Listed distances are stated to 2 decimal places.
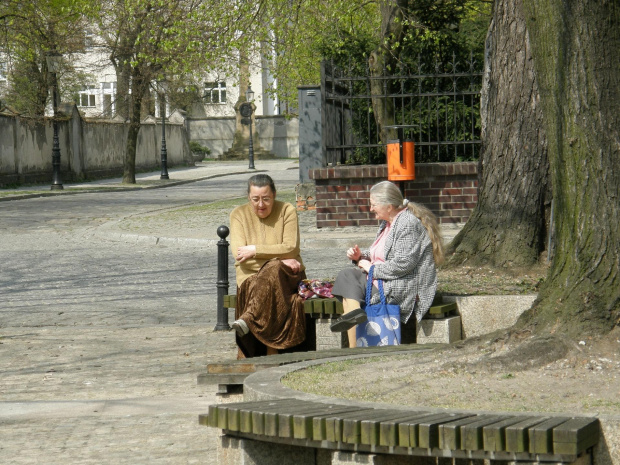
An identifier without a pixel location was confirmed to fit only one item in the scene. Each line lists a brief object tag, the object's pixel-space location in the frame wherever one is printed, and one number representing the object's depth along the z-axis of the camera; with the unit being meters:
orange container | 32.91
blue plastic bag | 13.86
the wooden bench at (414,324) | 14.02
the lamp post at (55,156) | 65.02
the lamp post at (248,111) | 106.81
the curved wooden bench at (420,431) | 7.59
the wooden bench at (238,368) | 10.94
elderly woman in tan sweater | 14.67
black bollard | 18.97
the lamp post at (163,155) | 80.22
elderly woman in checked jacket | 13.97
